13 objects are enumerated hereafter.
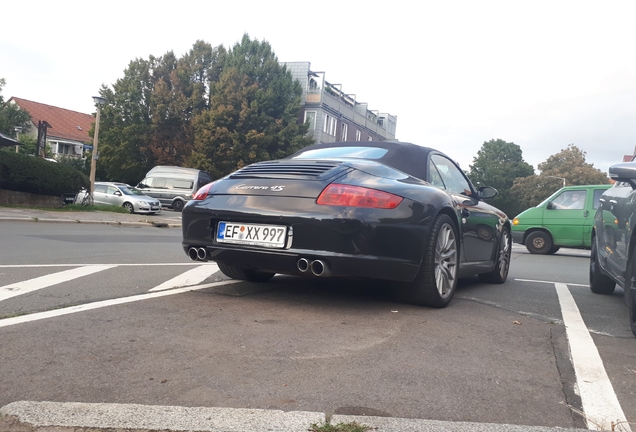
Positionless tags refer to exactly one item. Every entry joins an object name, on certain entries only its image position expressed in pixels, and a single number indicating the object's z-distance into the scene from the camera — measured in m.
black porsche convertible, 4.45
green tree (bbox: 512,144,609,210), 71.62
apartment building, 55.03
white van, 33.66
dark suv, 4.53
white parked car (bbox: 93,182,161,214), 26.78
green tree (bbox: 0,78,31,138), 55.84
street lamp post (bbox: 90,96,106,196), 25.31
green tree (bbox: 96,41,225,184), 47.34
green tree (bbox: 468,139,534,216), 95.31
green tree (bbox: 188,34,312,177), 45.16
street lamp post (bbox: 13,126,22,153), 57.08
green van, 15.05
